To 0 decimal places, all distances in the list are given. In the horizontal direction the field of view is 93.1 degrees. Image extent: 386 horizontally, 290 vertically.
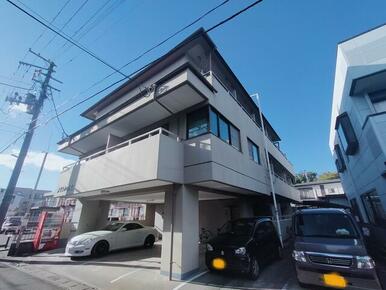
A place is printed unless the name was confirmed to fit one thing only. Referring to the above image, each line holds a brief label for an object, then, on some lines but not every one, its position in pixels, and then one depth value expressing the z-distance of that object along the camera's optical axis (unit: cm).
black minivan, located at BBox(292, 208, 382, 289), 421
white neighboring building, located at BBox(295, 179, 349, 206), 2712
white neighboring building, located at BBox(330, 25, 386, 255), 824
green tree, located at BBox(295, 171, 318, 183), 4618
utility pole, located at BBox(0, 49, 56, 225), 1020
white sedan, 842
